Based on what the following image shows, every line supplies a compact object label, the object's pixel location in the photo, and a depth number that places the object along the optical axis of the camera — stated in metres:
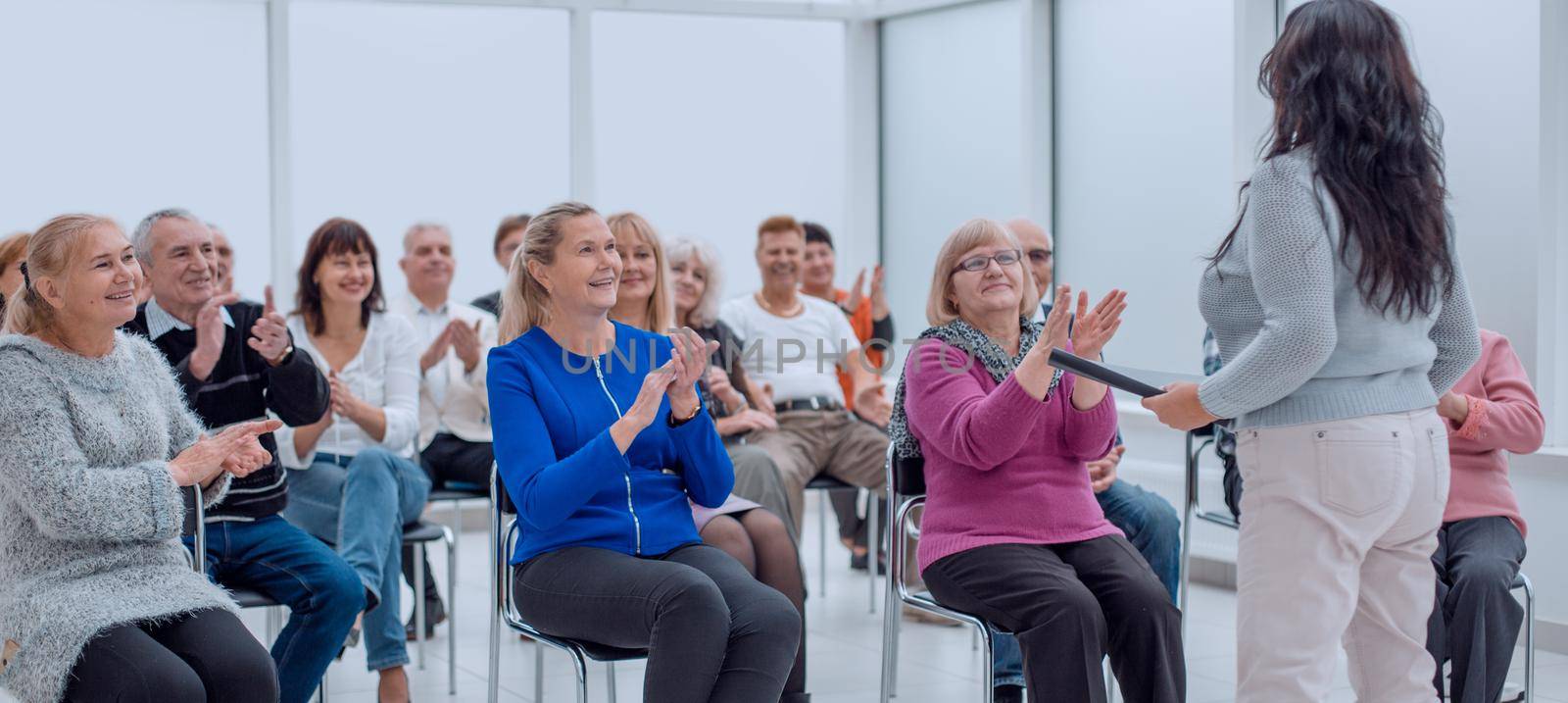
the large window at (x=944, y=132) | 5.99
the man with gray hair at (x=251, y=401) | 2.95
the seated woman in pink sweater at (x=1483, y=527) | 2.94
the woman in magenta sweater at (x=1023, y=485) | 2.53
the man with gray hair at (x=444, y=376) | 4.08
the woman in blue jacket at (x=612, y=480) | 2.43
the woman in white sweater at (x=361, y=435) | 3.45
